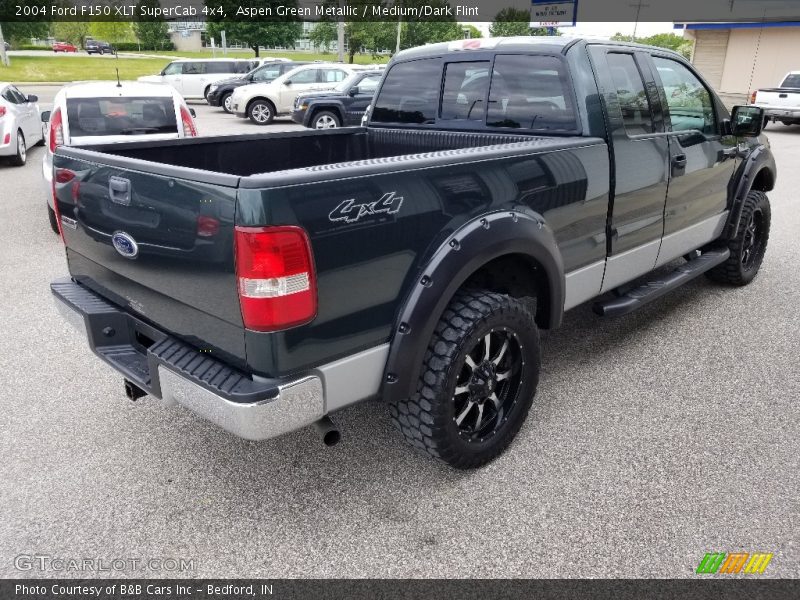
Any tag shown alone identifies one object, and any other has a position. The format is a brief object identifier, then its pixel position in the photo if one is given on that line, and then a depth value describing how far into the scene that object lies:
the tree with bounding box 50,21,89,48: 68.26
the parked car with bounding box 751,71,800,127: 18.48
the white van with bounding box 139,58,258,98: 22.75
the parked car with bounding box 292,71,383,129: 14.60
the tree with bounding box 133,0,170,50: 69.69
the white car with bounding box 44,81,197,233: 6.81
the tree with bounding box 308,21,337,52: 73.81
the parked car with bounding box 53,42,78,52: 74.15
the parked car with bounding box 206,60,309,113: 19.45
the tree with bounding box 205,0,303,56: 48.59
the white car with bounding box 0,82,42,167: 10.49
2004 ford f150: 2.13
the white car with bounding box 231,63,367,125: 17.38
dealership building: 31.80
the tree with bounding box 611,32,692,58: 96.53
